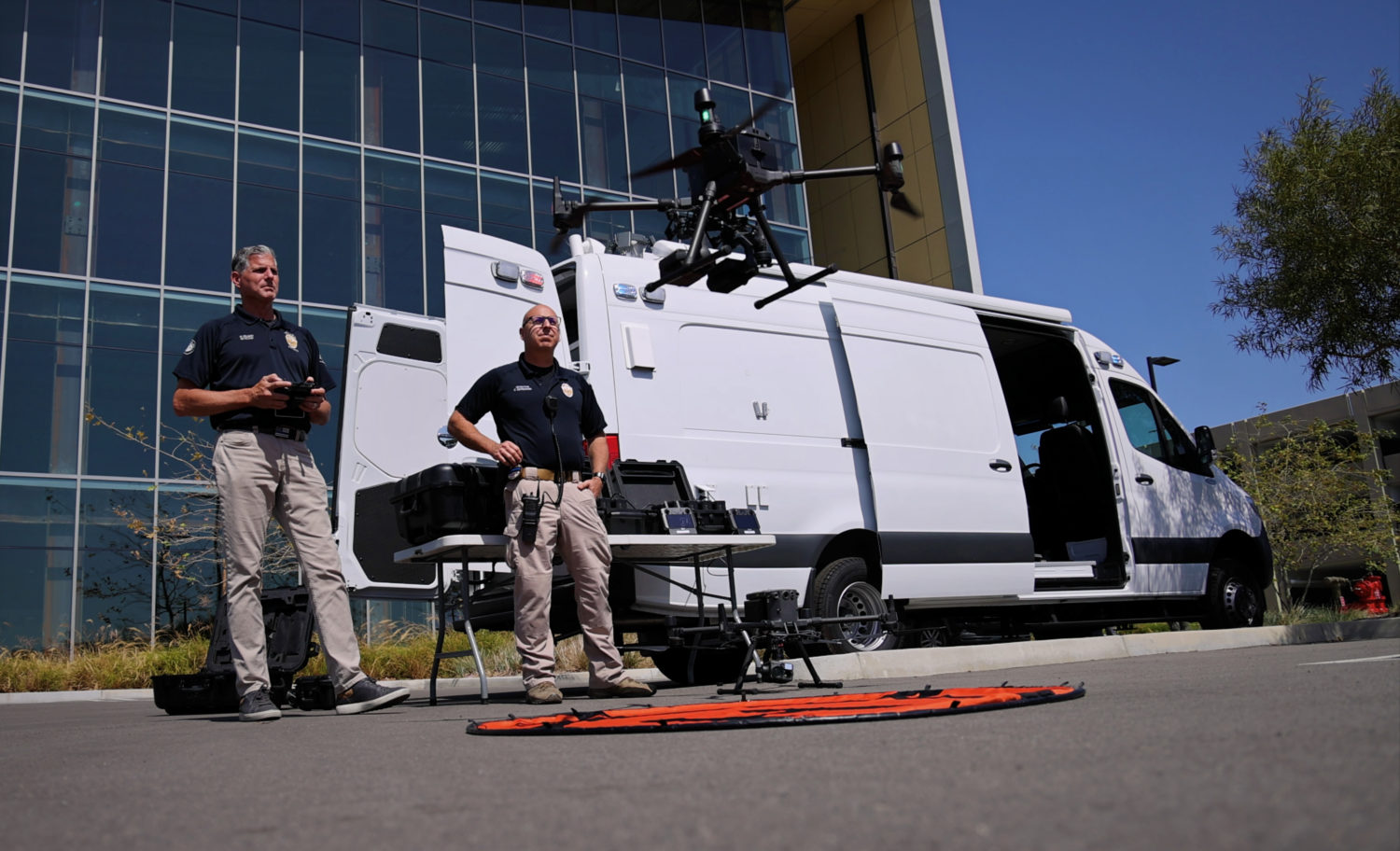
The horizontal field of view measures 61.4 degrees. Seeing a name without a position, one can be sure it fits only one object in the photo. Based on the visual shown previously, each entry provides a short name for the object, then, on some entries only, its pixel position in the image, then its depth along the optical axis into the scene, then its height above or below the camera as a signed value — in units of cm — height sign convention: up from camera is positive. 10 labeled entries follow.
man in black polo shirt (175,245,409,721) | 478 +91
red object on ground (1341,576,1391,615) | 2273 +4
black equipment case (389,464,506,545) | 566 +82
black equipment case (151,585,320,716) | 556 +13
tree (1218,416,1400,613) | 1741 +141
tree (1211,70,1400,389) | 1063 +337
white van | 664 +132
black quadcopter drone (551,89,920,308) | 697 +277
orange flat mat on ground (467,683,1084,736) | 319 -20
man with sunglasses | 520 +79
